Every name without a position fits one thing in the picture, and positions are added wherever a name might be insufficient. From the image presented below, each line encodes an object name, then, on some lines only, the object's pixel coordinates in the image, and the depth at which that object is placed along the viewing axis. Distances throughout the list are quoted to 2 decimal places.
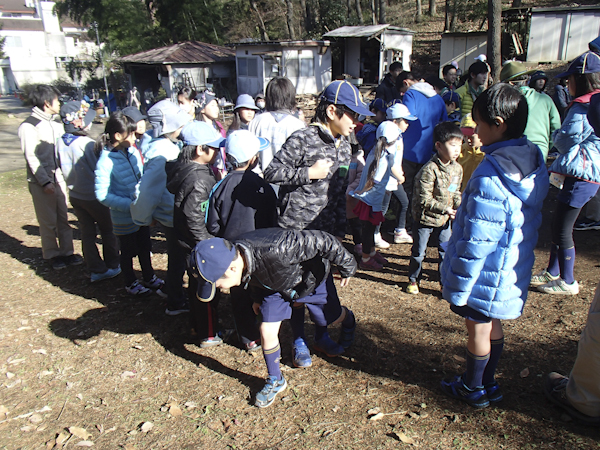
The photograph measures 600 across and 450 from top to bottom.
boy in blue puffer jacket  2.44
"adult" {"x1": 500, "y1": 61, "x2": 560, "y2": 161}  4.98
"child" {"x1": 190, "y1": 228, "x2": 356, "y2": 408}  2.62
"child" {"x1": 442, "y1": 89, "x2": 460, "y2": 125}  7.24
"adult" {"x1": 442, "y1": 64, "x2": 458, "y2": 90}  8.98
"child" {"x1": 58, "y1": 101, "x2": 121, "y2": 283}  5.05
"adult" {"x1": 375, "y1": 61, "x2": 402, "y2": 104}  8.61
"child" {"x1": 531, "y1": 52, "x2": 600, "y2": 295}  3.82
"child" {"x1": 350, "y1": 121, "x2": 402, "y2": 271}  4.82
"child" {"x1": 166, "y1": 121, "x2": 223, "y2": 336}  3.51
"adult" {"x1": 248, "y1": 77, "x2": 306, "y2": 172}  4.88
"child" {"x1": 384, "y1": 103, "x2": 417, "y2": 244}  5.06
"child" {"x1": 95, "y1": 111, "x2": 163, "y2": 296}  4.51
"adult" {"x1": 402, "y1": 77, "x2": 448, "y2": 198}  5.85
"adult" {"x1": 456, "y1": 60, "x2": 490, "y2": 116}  6.42
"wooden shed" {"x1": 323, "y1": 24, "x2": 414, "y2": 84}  27.20
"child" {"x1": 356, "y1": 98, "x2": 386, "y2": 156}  6.14
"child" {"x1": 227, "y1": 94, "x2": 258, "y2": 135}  6.12
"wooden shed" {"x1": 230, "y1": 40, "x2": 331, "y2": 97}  27.41
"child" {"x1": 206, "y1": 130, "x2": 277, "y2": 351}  3.27
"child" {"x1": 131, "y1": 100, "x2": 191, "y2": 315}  4.05
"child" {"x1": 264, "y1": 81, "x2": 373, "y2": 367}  3.31
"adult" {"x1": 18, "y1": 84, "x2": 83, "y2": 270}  5.43
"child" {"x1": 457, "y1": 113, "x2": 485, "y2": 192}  5.28
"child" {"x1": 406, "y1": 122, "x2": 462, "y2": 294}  4.24
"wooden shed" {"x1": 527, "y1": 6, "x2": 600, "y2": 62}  22.36
